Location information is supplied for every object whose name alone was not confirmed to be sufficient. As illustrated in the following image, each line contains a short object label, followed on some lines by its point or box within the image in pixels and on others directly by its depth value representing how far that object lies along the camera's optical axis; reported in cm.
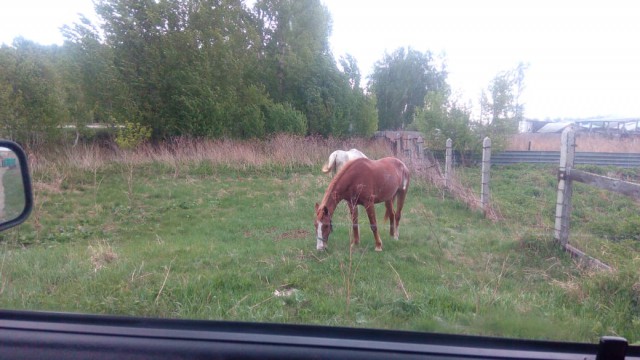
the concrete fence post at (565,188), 536
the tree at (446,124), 1538
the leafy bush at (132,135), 1492
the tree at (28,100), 1144
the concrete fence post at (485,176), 790
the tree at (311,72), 2047
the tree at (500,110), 1537
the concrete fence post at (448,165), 994
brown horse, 573
